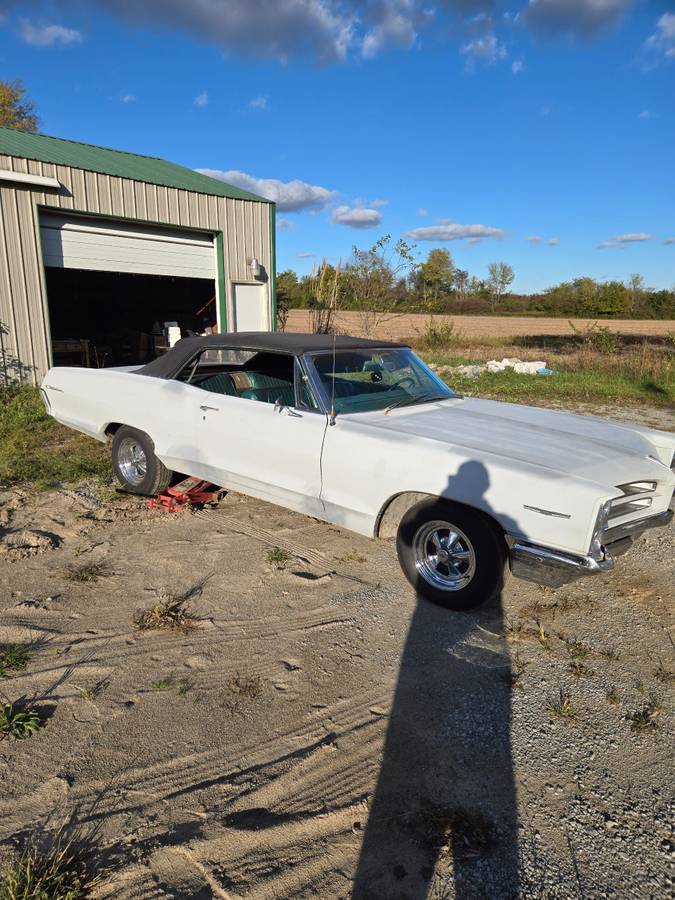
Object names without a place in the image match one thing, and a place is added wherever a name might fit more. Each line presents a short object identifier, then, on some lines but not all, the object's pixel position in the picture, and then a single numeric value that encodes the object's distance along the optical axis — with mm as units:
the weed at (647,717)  2641
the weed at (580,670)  3031
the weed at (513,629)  3365
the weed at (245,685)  2807
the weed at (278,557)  4199
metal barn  9836
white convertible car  3154
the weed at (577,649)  3199
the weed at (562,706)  2715
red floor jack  5191
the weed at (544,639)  3288
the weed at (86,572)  3885
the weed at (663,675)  2986
